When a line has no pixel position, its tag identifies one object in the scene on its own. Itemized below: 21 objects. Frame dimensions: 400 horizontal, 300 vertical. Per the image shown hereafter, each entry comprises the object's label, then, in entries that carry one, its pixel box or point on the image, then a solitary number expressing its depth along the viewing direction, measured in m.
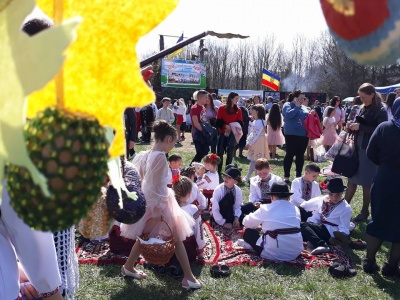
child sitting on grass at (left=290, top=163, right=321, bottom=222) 5.93
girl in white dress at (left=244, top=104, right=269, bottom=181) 8.28
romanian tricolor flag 16.30
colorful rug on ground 4.47
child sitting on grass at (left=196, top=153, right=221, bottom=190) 6.52
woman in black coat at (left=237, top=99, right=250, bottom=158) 10.68
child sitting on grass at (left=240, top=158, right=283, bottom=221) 6.02
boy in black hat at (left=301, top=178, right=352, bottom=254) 4.98
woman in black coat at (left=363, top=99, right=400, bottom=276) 3.85
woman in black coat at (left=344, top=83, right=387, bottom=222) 5.27
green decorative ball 0.65
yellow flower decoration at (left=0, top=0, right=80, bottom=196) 0.62
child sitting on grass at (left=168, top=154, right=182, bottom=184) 6.20
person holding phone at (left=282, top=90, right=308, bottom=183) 7.78
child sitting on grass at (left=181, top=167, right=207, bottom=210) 5.92
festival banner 27.56
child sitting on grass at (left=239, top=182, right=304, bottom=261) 4.54
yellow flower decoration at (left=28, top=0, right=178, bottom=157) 0.74
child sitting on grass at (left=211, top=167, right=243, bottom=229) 5.59
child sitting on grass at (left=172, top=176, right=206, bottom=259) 4.64
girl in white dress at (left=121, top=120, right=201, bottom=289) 3.69
